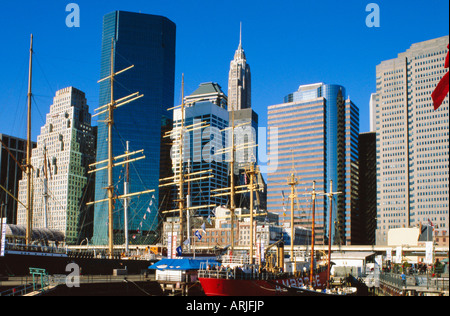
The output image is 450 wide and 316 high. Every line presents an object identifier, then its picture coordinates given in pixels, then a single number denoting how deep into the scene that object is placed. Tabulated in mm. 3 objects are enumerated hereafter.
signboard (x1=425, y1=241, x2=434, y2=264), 47656
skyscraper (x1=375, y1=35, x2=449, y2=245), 183000
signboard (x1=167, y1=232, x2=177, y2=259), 51875
